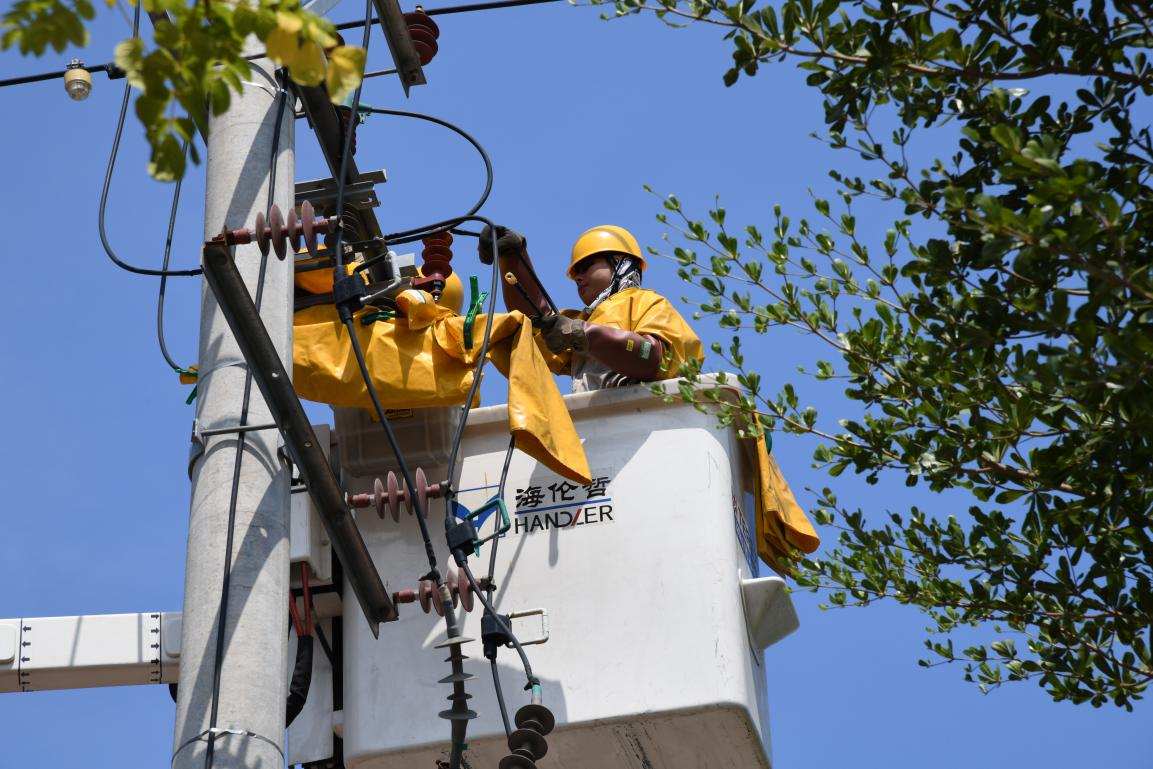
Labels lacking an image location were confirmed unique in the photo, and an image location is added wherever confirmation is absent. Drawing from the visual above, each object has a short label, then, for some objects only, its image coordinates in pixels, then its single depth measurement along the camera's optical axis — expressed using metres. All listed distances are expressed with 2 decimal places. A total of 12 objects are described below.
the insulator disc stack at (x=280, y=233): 9.42
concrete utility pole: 8.74
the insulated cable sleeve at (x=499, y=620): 10.30
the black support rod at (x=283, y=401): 9.12
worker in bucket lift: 12.88
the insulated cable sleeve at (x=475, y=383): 10.49
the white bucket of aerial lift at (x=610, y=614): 11.63
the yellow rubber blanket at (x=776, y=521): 13.06
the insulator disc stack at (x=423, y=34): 12.58
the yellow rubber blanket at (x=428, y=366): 11.79
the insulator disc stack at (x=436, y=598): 10.22
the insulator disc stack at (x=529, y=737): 10.38
